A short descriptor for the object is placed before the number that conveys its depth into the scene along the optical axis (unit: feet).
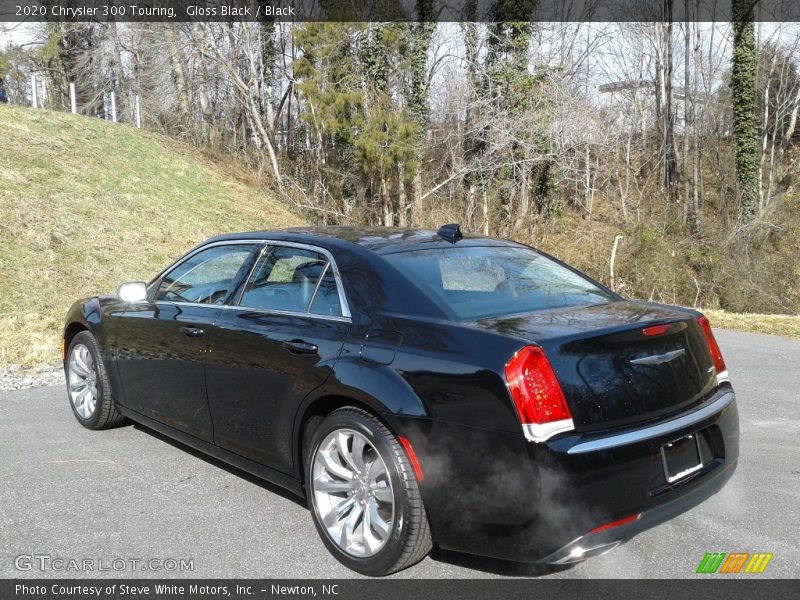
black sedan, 9.37
